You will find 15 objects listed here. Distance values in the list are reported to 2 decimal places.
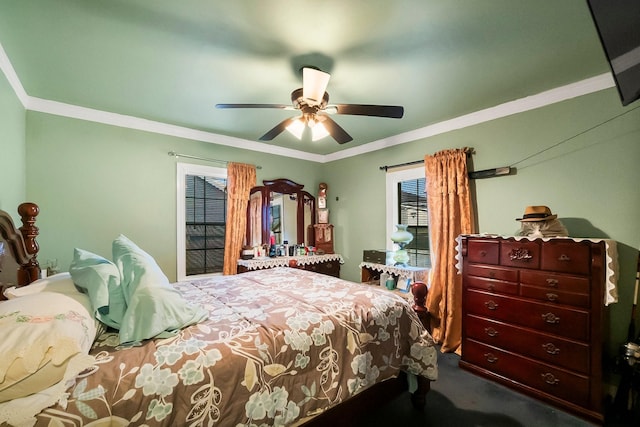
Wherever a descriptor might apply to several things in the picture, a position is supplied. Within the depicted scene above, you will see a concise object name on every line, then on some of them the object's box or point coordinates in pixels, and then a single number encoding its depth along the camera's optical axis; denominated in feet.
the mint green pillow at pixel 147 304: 3.88
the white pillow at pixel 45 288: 4.33
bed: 3.08
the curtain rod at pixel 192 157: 10.85
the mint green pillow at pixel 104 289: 4.10
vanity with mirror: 12.89
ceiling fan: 6.24
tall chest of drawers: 6.17
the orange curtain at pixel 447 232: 9.44
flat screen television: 3.10
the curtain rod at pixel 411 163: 9.64
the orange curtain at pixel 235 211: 11.93
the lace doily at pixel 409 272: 10.30
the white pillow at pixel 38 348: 2.62
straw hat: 7.12
